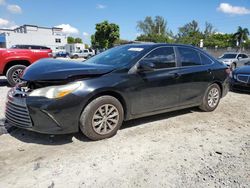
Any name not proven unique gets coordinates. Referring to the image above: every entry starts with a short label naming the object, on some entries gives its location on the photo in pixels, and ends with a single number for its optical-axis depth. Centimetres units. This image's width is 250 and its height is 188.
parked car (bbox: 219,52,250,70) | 1428
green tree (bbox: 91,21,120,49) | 3402
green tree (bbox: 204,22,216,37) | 5773
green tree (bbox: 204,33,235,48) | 4980
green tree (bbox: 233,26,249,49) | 4292
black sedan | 262
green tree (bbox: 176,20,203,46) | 5352
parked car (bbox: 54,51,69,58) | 3403
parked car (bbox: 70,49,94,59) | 3087
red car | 628
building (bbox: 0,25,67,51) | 4409
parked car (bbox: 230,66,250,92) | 615
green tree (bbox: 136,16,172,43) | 5504
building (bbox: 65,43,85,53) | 4143
